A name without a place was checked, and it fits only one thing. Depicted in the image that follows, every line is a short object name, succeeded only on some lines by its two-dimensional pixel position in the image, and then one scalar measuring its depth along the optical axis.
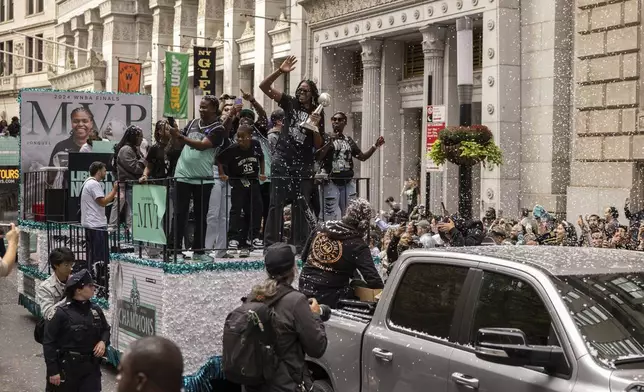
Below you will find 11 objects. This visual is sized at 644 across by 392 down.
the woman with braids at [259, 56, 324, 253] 10.80
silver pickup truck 5.09
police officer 7.83
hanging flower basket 17.80
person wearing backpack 5.96
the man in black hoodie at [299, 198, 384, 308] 8.36
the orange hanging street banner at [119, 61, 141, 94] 38.66
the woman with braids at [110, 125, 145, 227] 13.13
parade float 9.91
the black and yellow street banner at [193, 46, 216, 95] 33.75
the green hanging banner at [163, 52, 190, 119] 29.41
